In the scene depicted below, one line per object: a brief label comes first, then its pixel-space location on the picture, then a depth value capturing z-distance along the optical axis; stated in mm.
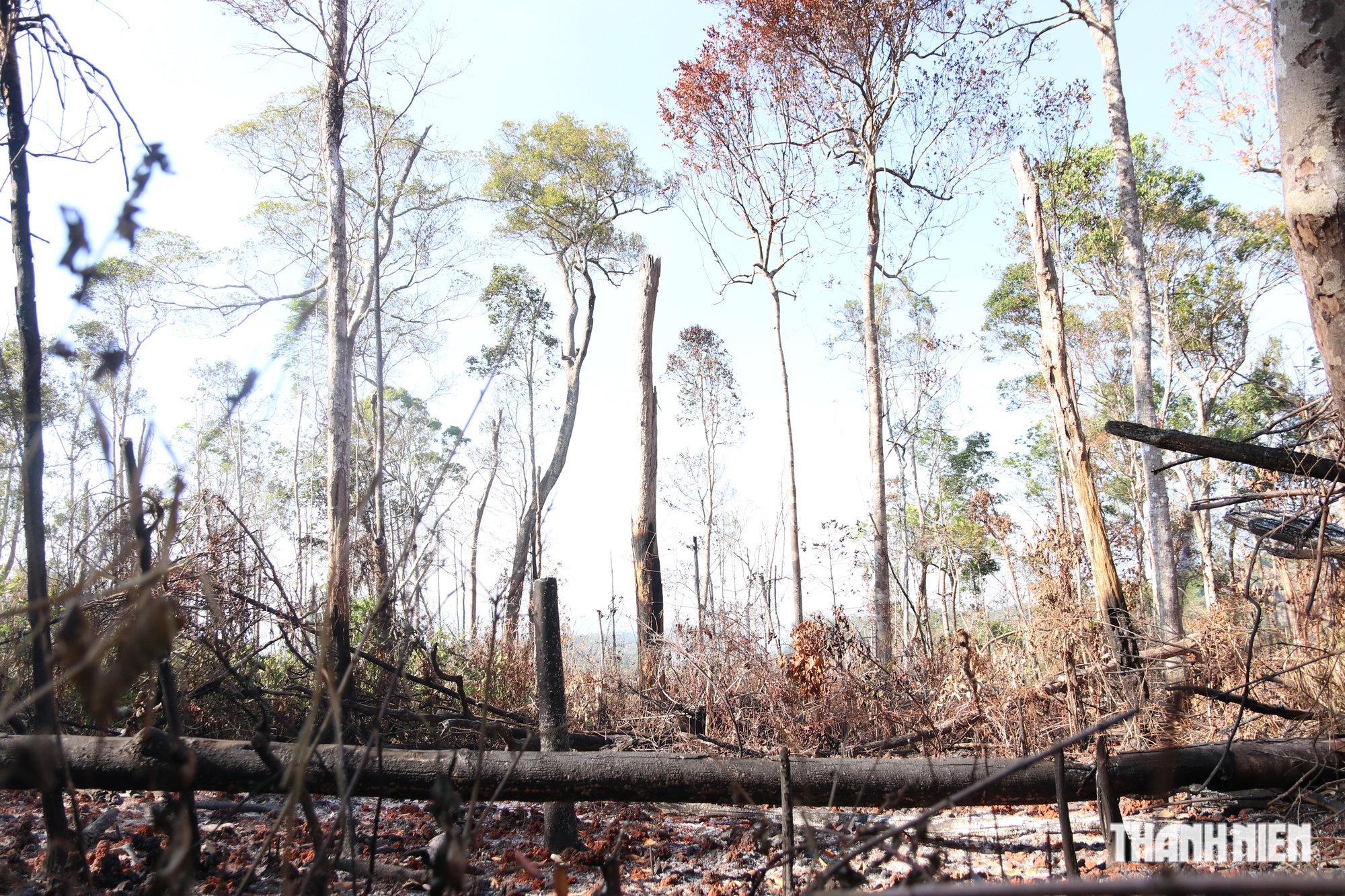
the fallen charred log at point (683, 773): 2377
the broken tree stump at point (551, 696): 2861
